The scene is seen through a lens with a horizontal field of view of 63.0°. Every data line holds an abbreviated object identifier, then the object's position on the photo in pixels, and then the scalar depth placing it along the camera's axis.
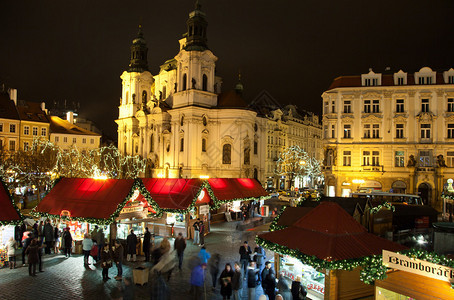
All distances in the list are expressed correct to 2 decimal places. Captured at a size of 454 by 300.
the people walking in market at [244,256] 14.51
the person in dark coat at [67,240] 17.17
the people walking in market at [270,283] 11.03
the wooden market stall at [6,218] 15.18
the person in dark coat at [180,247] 15.39
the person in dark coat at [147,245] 16.67
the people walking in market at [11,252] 14.91
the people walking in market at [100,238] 16.12
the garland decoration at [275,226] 14.16
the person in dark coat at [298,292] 10.15
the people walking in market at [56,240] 18.01
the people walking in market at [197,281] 11.09
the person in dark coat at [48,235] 17.59
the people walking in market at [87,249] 15.48
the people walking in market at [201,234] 19.66
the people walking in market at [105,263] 13.56
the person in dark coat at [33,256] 13.91
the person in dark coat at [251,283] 11.51
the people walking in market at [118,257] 14.02
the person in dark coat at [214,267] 12.61
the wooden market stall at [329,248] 9.81
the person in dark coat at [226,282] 11.02
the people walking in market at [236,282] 11.02
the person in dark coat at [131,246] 16.36
